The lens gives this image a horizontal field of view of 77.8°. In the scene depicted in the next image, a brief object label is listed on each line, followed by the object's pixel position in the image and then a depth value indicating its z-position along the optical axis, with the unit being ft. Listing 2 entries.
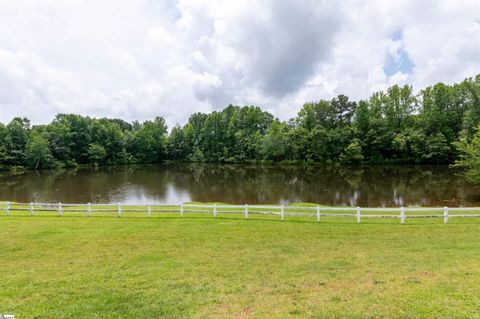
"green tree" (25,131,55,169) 215.10
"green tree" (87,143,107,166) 245.65
